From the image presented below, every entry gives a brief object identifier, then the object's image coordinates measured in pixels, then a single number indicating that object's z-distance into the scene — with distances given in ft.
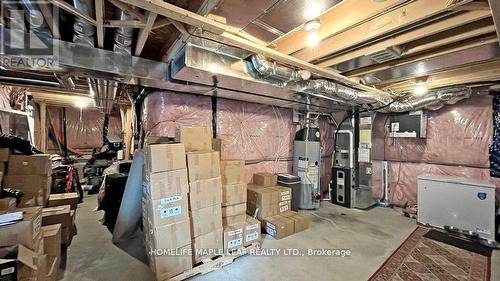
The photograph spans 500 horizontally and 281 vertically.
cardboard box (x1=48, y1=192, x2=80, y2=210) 9.37
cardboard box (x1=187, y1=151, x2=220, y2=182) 7.45
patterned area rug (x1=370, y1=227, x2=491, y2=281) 7.11
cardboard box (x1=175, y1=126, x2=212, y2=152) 7.91
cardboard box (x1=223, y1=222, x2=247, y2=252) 8.14
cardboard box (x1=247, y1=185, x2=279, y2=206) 10.30
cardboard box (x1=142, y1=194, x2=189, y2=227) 6.61
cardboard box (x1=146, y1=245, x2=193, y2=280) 6.61
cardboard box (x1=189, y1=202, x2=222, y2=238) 7.47
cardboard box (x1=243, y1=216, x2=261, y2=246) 8.65
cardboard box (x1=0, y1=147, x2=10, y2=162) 7.95
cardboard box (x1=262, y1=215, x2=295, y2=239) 9.59
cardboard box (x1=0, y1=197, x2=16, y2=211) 6.80
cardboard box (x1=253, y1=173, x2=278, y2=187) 11.84
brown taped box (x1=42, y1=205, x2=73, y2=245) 8.11
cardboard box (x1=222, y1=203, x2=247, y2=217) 8.70
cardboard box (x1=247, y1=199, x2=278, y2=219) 10.33
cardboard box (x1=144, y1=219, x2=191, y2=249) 6.63
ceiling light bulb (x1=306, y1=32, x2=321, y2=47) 6.19
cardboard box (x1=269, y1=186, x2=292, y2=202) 10.95
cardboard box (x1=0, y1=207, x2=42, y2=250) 5.27
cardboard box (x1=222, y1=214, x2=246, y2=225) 8.68
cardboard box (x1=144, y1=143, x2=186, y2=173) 6.67
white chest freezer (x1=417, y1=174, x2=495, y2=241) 9.80
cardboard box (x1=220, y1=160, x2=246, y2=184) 8.95
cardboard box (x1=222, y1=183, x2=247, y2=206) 8.73
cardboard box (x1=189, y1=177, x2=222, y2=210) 7.43
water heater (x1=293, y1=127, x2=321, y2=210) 13.62
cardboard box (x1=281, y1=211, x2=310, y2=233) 10.20
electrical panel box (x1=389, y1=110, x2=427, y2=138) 13.62
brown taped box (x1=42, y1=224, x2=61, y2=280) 6.61
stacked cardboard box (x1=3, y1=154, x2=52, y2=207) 8.13
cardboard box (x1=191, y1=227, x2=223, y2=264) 7.48
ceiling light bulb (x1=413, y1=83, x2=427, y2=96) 11.37
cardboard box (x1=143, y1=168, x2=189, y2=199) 6.62
